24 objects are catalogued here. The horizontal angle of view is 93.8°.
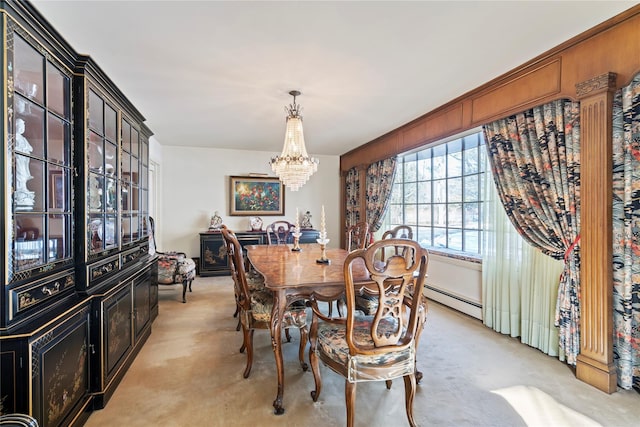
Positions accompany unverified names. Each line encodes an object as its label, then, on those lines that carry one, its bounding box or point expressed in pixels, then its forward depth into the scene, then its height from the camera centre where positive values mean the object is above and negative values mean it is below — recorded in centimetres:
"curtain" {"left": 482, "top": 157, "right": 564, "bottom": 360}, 265 -70
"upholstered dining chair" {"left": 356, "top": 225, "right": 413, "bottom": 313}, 252 -78
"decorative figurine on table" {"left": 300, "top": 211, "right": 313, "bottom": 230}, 645 -21
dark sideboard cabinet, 562 -69
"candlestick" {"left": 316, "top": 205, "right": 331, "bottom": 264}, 269 -29
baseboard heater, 350 -114
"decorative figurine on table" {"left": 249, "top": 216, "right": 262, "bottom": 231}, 610 -22
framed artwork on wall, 613 +35
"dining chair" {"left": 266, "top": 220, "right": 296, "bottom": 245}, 454 -31
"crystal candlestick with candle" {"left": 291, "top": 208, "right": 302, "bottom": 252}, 358 -33
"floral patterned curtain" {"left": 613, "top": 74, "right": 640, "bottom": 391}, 200 -15
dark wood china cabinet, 133 -12
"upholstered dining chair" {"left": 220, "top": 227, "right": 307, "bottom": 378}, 217 -75
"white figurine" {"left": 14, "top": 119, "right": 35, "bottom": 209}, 141 +20
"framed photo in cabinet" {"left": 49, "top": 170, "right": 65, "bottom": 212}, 167 +13
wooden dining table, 190 -45
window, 385 +27
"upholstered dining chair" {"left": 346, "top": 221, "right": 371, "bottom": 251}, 362 -26
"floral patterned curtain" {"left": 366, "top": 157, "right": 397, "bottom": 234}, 501 +42
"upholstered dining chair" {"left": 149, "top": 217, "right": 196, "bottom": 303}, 410 -80
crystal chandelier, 327 +62
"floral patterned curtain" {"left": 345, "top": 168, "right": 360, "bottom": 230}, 611 +34
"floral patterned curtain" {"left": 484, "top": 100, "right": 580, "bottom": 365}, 234 +23
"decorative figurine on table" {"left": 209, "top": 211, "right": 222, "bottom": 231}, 585 -21
